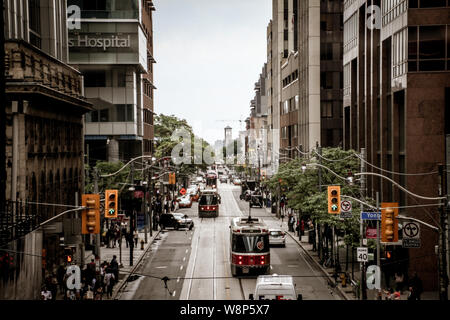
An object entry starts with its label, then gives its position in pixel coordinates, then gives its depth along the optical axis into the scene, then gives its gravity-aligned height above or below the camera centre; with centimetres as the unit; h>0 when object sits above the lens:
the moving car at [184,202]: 9606 -688
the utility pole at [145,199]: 5825 -443
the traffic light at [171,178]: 8461 -299
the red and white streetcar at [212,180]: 14108 -541
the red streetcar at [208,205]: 8038 -624
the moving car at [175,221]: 6912 -709
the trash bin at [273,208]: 8835 -730
